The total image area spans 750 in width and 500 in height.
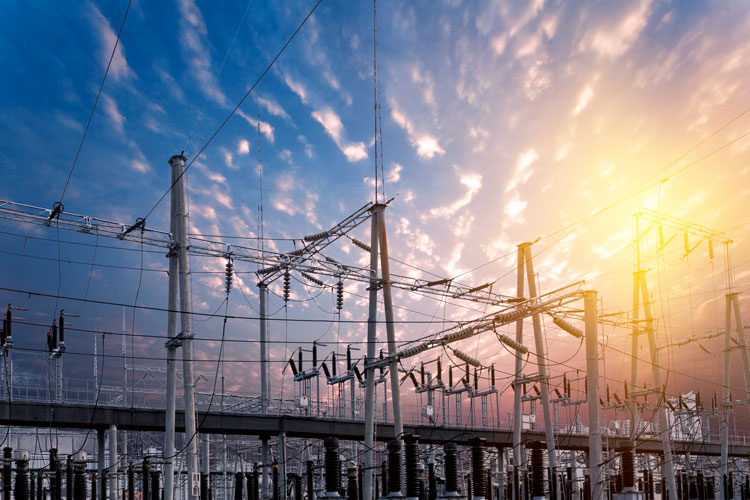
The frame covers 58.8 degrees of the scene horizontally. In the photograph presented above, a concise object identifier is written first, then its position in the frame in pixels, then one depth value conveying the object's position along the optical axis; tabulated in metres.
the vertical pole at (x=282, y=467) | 28.30
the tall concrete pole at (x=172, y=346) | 20.31
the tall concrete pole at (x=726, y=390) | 33.94
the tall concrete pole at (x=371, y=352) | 23.41
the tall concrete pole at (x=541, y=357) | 26.36
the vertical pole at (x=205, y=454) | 36.47
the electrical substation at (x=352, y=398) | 18.97
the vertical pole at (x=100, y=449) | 29.15
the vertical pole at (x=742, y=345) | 34.28
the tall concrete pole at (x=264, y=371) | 31.55
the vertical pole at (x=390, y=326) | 24.27
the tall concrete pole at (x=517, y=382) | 26.46
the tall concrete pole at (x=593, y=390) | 17.98
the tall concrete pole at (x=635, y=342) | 28.73
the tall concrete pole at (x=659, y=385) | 26.23
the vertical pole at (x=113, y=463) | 24.62
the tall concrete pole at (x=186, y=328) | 20.17
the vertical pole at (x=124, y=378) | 31.03
